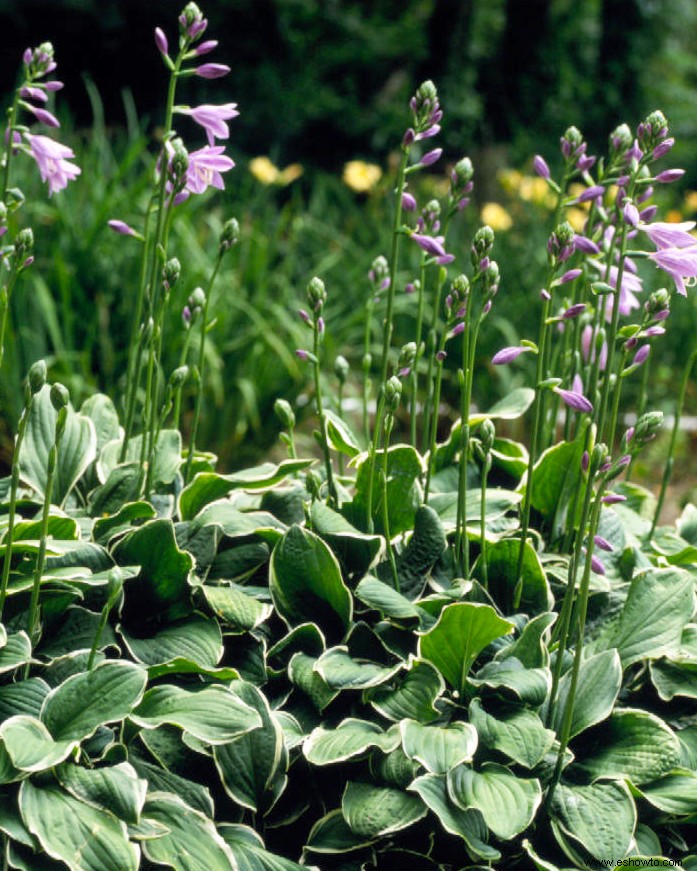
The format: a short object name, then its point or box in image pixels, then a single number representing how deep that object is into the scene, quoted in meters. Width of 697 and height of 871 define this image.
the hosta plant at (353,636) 3.09
